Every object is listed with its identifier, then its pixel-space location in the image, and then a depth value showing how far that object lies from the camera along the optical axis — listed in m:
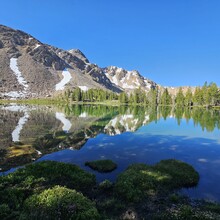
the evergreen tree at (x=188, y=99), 183.81
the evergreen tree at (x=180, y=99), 186.88
